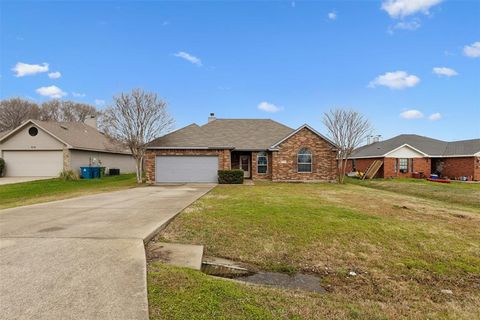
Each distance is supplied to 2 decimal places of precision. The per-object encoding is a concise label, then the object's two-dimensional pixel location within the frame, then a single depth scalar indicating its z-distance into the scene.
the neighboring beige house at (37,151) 22.11
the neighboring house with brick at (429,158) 23.39
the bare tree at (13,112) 42.66
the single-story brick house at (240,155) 20.02
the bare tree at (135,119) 19.89
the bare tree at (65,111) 47.43
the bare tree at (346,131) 22.33
